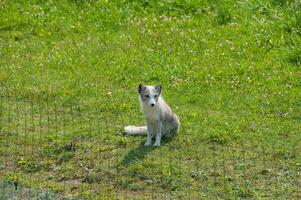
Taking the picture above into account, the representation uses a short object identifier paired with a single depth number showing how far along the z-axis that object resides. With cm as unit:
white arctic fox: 2052
